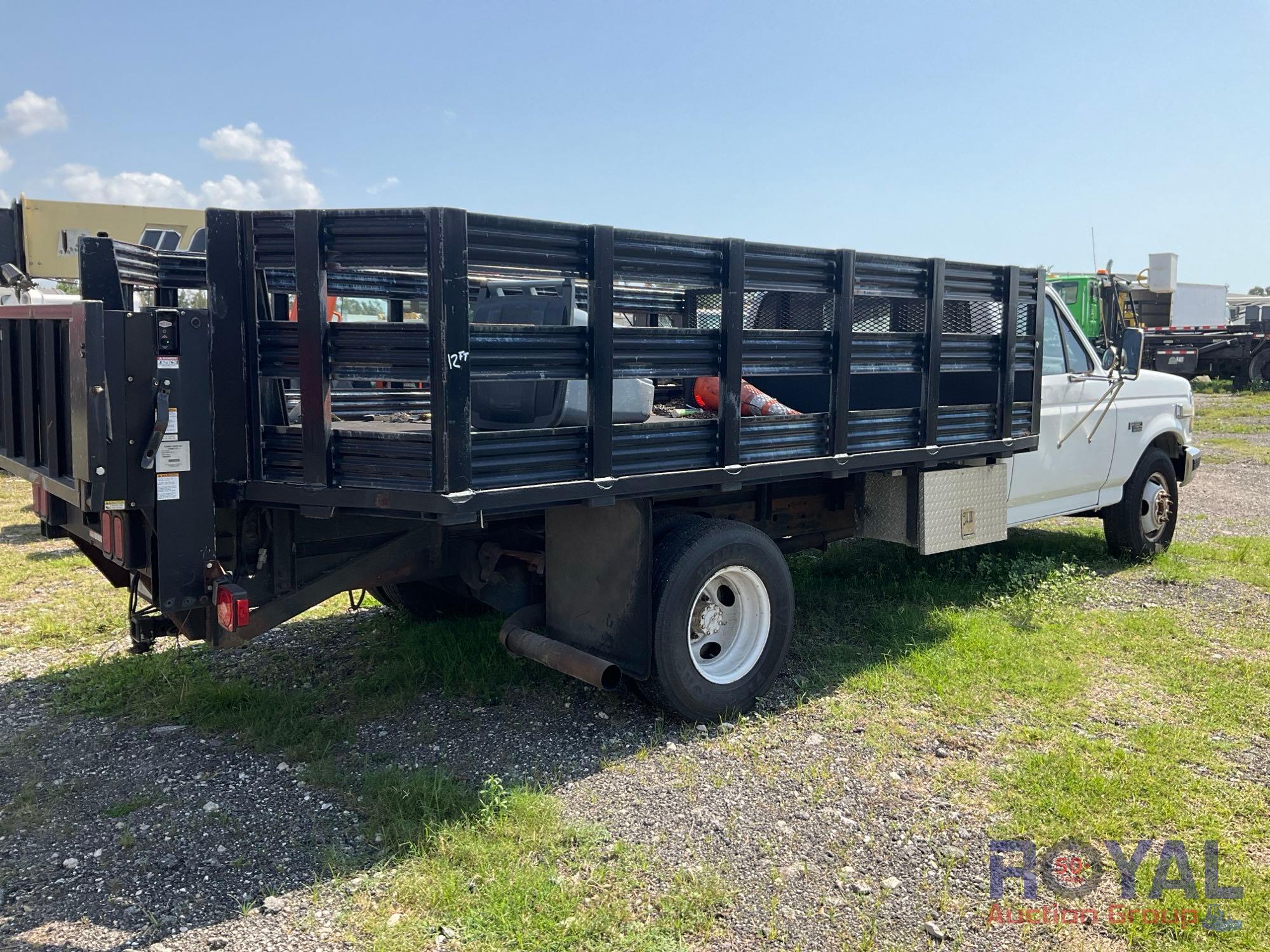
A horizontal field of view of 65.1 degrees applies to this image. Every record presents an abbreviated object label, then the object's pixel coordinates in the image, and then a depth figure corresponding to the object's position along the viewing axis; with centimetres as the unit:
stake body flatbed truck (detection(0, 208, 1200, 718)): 347
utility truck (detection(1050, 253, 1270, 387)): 2356
